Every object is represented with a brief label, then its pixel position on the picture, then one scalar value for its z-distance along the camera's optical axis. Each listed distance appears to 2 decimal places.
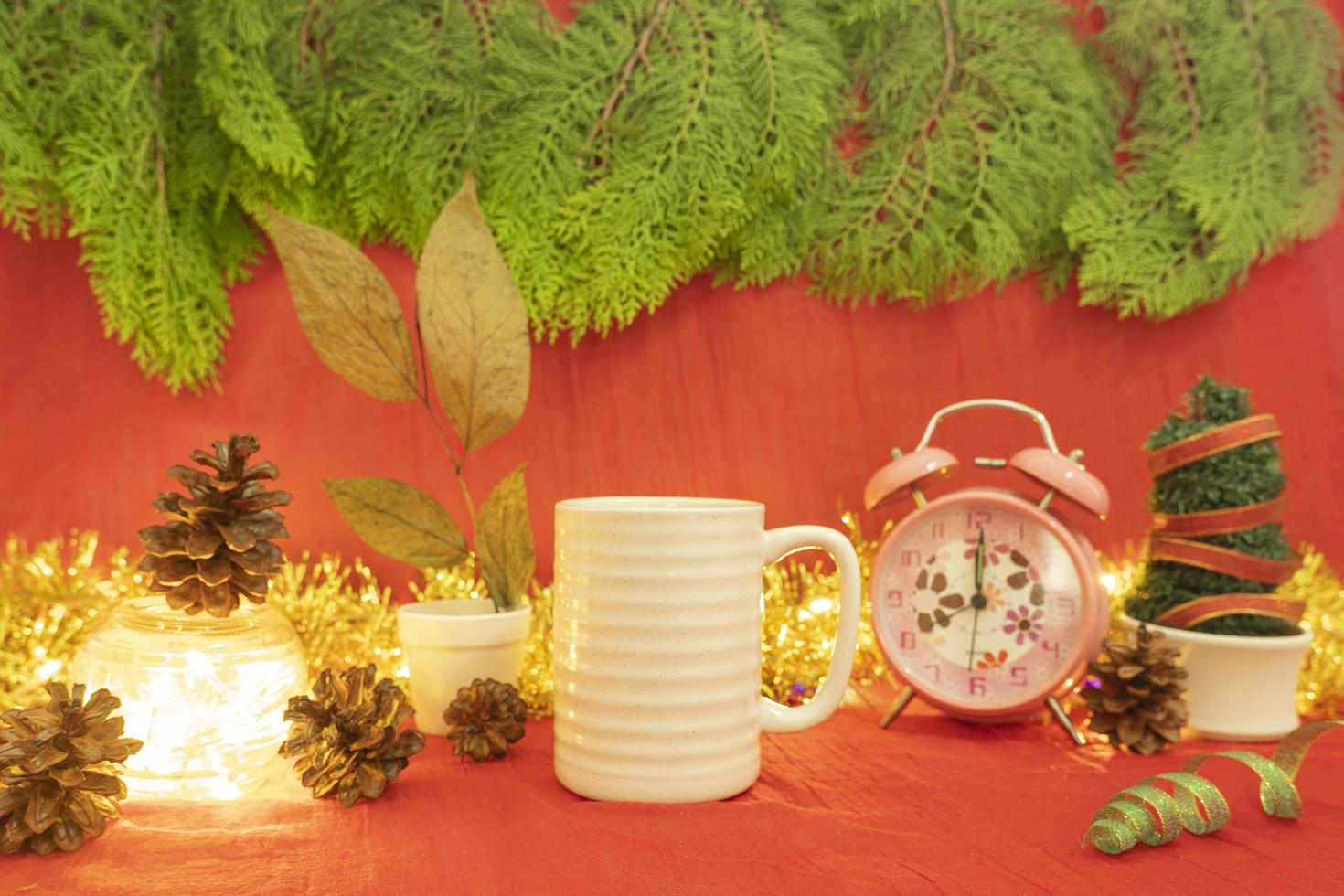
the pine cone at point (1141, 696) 0.86
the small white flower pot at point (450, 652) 0.87
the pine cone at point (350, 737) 0.72
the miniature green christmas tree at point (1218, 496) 0.91
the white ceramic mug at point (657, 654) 0.71
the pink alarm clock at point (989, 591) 0.91
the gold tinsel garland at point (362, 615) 0.92
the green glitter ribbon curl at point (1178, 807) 0.63
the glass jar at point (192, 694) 0.73
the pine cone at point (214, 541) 0.76
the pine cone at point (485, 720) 0.82
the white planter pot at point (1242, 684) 0.88
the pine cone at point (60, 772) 0.61
